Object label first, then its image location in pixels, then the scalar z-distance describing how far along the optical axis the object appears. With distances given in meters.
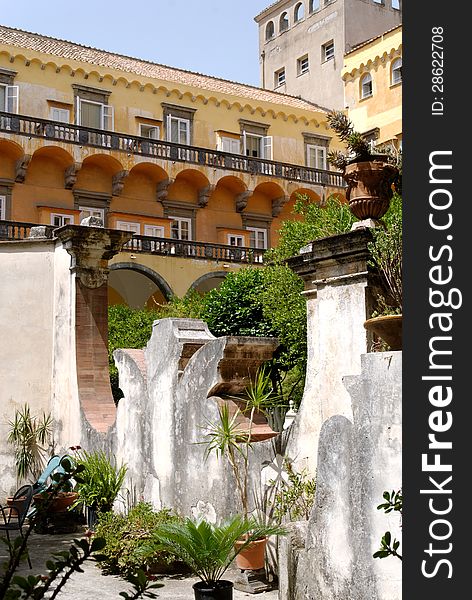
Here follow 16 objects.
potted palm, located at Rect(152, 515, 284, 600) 6.17
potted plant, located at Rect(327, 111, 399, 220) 6.81
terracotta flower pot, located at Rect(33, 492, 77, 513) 9.96
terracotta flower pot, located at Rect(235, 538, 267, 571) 6.88
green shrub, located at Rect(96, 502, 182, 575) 7.51
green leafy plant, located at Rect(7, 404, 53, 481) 11.49
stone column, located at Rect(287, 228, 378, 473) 6.41
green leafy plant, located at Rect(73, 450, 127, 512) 9.46
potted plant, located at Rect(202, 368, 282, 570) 6.93
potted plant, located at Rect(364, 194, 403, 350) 5.45
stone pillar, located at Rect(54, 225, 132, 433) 10.94
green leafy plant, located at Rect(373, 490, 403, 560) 3.27
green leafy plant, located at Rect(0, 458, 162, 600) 2.56
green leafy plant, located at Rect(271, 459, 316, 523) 6.67
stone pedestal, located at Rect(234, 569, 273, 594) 6.88
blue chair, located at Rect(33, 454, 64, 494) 10.02
